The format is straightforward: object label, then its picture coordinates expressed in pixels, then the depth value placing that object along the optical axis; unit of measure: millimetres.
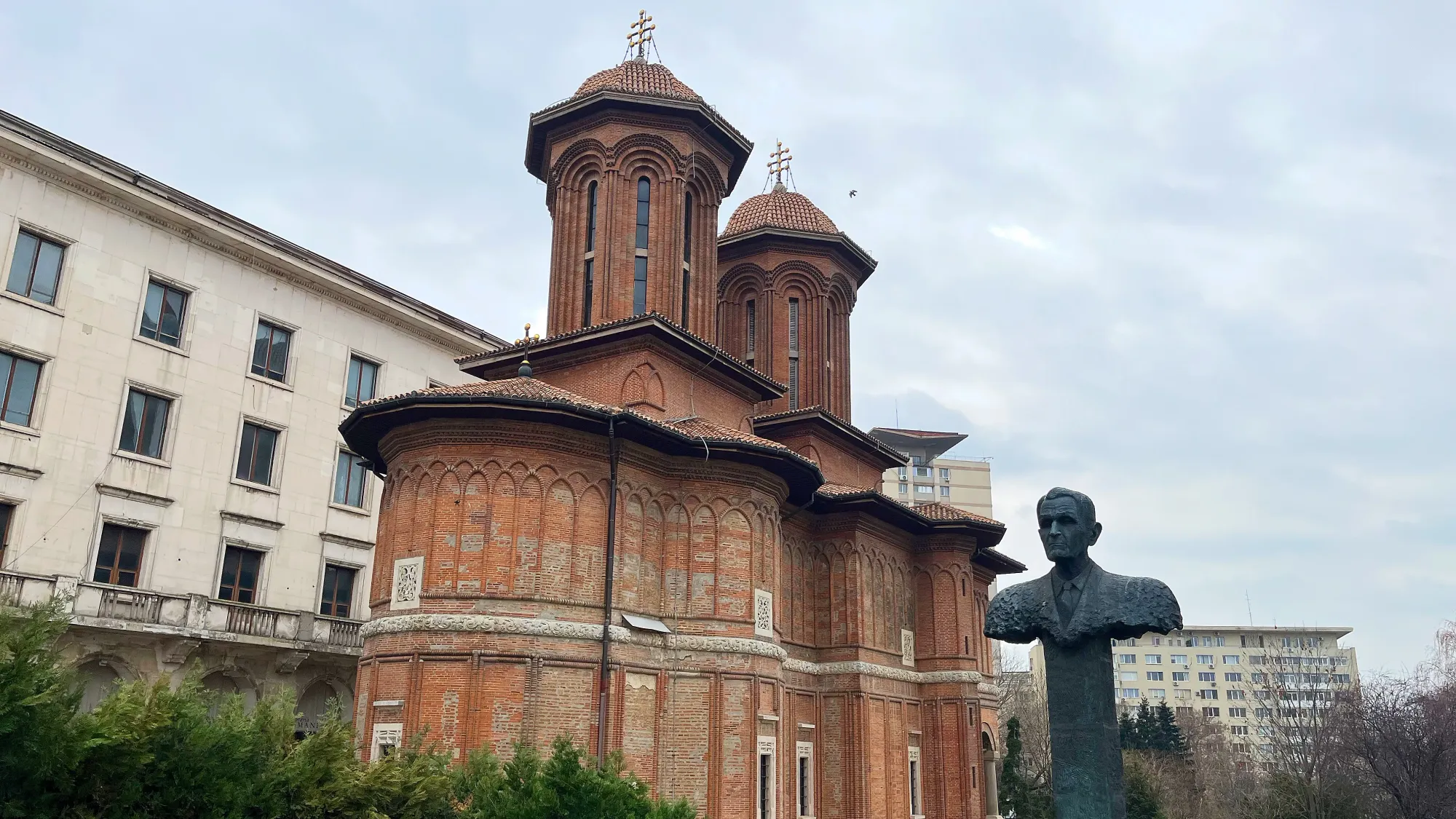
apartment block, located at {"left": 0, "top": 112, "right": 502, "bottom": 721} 20125
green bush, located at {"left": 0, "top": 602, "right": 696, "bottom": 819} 7324
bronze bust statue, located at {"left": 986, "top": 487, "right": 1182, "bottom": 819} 6824
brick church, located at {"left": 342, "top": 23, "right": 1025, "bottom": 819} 16391
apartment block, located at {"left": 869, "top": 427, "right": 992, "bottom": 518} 93188
